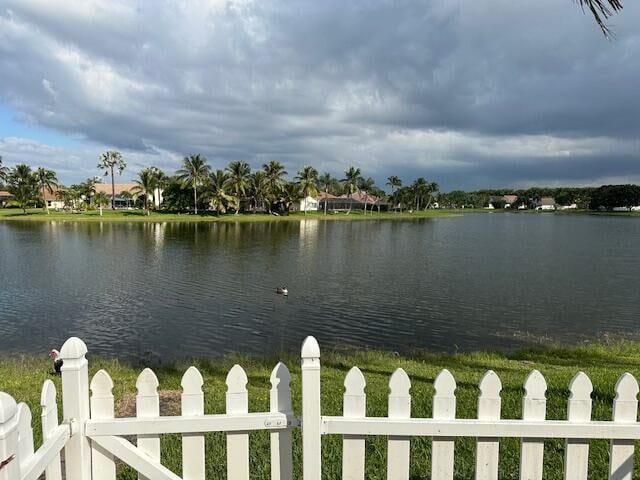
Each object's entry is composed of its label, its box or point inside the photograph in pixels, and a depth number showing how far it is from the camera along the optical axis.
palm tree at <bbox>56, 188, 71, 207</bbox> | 96.63
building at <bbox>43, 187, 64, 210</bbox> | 101.19
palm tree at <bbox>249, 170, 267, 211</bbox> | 86.62
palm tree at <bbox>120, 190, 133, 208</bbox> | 105.29
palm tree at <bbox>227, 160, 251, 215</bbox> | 83.06
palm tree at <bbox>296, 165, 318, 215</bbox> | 92.19
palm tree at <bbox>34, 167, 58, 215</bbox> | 87.62
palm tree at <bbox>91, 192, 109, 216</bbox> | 92.59
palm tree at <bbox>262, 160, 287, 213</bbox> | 86.62
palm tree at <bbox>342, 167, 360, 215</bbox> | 111.81
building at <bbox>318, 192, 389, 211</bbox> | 122.38
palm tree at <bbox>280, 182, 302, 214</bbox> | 89.97
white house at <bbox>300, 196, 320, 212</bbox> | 104.25
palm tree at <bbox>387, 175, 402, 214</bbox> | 126.84
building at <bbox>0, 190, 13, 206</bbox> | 101.16
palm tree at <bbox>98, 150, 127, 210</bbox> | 92.62
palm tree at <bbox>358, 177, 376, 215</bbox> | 115.81
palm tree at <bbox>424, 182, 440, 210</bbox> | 139.70
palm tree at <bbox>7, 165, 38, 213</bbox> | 83.12
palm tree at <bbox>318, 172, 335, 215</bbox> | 126.94
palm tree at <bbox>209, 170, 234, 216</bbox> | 81.06
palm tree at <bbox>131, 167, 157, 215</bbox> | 81.69
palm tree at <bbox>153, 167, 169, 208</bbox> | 88.08
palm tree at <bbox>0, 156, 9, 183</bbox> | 86.00
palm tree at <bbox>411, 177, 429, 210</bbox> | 136.00
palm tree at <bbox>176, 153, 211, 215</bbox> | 80.62
